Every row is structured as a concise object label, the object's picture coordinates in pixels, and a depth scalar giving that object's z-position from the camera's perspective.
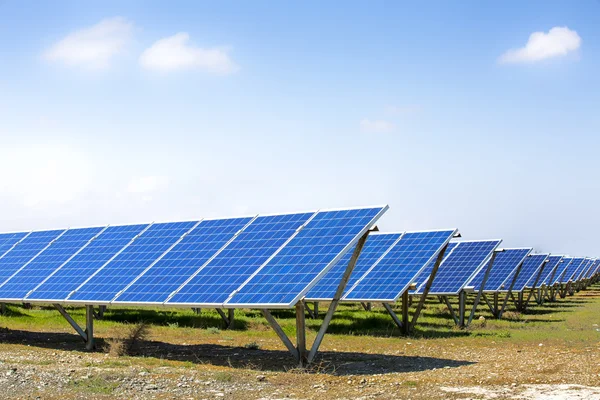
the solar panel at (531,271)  40.94
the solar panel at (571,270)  66.38
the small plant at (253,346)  20.39
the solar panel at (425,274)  34.09
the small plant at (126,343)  18.06
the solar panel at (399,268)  24.52
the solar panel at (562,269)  61.03
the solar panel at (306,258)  15.13
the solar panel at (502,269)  36.06
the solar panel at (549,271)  51.52
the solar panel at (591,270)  90.12
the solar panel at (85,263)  20.06
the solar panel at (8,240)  26.02
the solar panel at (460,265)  30.19
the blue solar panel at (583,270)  74.57
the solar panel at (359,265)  25.55
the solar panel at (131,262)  18.77
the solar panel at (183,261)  17.47
